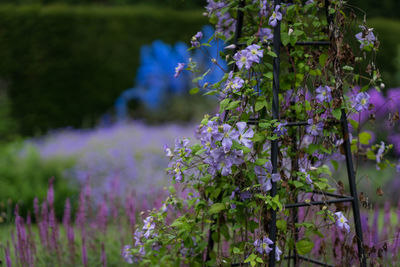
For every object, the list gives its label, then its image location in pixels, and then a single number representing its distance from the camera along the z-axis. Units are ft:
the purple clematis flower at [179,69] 14.47
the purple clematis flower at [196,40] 14.01
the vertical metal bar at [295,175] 14.77
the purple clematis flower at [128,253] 15.90
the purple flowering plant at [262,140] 12.67
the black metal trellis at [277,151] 12.86
